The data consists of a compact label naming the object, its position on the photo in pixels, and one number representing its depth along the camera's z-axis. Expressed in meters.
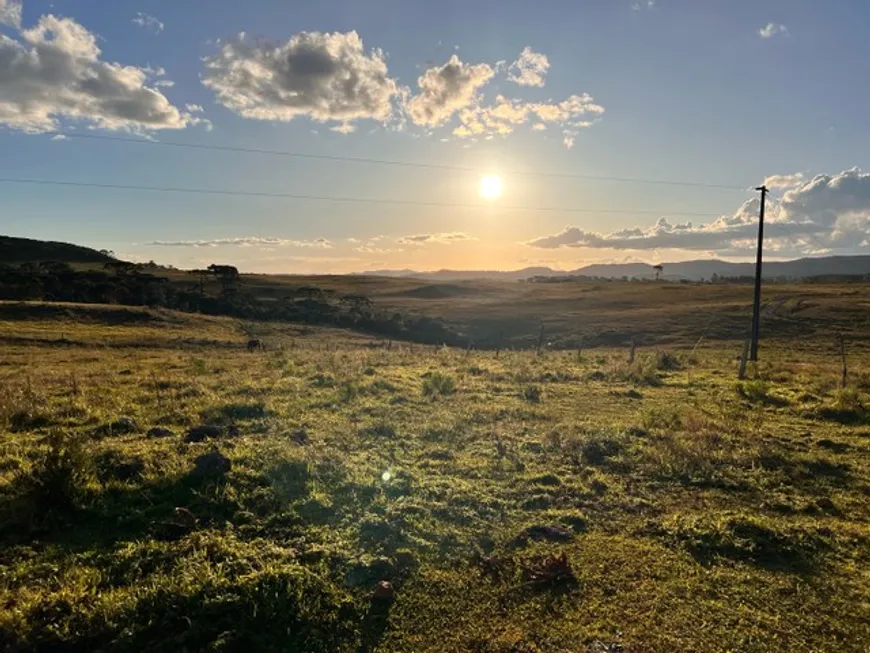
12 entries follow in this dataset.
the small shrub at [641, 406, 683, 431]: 15.07
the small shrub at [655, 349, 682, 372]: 28.88
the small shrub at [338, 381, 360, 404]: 17.84
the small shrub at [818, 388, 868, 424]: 16.27
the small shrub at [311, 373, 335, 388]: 20.20
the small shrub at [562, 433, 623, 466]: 12.39
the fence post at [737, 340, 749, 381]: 23.91
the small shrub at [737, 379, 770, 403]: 19.44
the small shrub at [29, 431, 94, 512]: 8.30
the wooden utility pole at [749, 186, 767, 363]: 32.84
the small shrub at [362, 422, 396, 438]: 13.96
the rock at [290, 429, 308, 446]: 12.44
